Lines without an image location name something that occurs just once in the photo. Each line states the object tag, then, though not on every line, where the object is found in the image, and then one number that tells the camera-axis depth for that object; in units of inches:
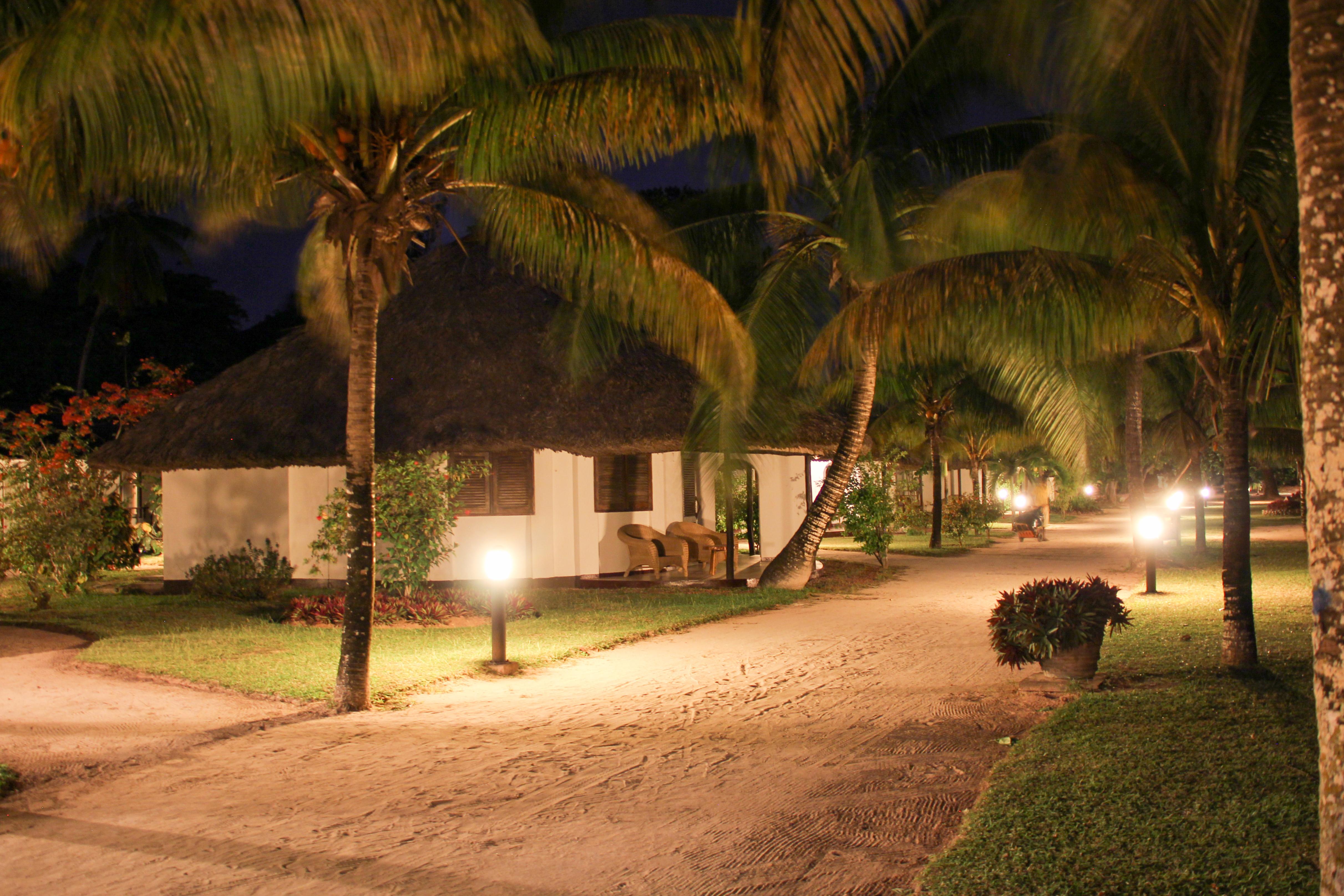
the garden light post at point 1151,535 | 573.6
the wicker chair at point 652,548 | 659.4
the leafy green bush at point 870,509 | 716.7
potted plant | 300.7
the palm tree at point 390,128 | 222.7
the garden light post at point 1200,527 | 899.4
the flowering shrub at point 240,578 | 610.2
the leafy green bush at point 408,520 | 488.4
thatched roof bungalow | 624.1
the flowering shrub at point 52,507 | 534.3
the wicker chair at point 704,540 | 697.0
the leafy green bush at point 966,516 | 1113.4
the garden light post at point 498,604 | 358.0
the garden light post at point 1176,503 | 861.8
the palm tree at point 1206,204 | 275.7
